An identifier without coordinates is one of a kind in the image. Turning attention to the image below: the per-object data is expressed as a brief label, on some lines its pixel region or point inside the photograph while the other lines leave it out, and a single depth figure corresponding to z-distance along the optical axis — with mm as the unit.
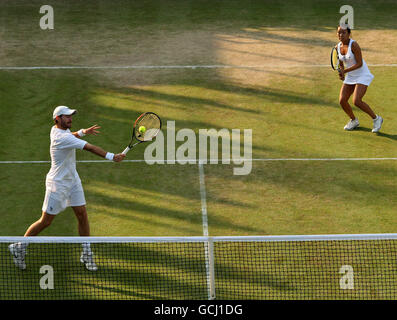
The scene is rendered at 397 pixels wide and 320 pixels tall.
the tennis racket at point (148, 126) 21078
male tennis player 19403
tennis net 18969
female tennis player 27016
